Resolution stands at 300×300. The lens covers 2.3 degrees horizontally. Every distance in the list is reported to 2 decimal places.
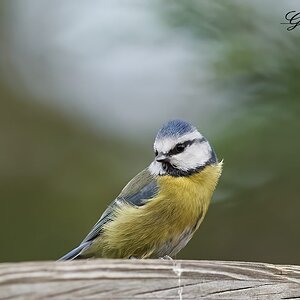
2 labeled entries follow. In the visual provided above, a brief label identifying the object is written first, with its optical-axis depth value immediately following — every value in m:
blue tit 3.72
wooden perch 3.55
